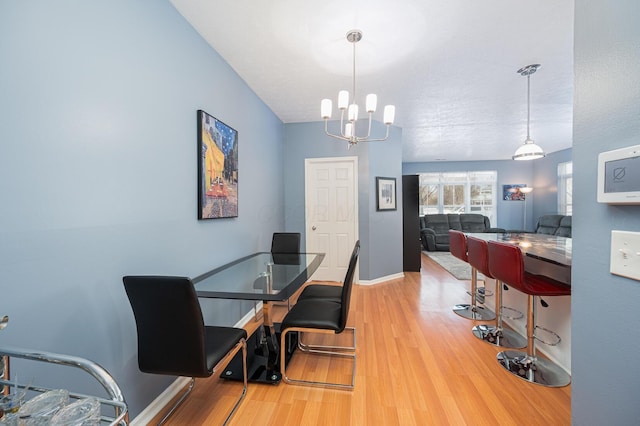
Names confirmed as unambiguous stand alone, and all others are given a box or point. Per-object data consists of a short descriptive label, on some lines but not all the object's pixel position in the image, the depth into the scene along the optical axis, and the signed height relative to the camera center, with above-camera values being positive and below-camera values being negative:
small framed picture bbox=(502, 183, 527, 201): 7.49 +0.46
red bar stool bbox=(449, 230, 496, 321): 2.82 -1.09
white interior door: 4.10 -0.04
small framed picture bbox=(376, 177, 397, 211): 4.11 +0.26
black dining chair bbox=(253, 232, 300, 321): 3.06 -0.43
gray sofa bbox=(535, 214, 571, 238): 5.77 -0.40
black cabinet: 4.61 -0.28
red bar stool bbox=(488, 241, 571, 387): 1.75 -0.57
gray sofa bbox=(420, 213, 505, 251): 7.30 -0.42
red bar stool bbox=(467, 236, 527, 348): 2.24 -1.11
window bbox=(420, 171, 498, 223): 7.74 +0.49
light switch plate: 0.62 -0.11
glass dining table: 1.62 -0.53
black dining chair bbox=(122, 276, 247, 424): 1.19 -0.58
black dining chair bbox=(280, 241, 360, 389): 1.73 -0.78
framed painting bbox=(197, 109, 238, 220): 2.02 +0.36
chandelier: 1.99 +0.84
